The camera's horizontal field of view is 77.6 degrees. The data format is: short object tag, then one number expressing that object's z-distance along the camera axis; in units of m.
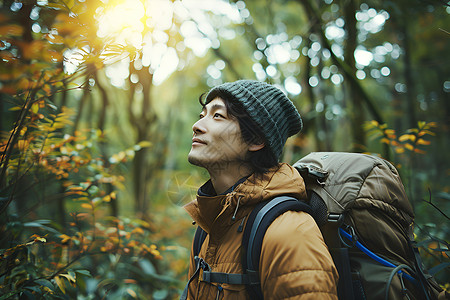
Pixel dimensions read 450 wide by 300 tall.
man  1.26
